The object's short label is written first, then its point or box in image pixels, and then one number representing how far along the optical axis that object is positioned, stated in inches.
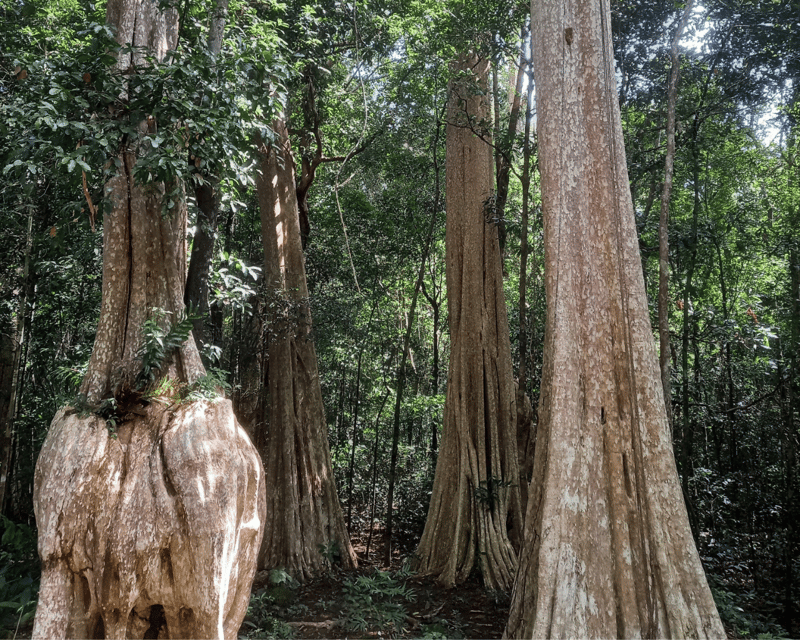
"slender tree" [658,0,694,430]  222.8
